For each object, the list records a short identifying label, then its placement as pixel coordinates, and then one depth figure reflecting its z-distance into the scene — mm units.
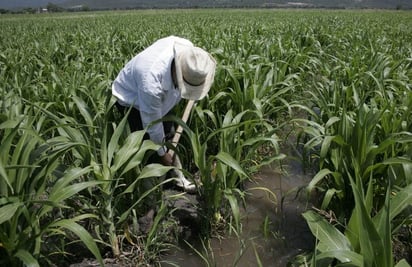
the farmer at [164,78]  2219
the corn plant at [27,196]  1529
